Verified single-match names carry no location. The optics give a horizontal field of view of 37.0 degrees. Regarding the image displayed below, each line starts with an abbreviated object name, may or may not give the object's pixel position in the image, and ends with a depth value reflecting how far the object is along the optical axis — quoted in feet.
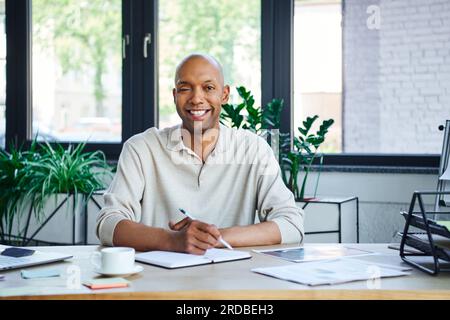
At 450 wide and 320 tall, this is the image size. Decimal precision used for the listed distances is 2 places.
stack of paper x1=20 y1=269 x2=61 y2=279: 5.06
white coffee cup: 5.02
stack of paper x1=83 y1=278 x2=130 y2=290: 4.67
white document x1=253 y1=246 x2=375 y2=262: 5.82
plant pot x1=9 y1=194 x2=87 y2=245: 11.93
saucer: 5.03
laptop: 5.37
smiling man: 7.43
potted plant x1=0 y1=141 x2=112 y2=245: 12.05
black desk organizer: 5.08
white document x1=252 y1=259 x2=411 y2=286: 4.84
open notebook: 5.41
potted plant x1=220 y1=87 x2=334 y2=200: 11.30
